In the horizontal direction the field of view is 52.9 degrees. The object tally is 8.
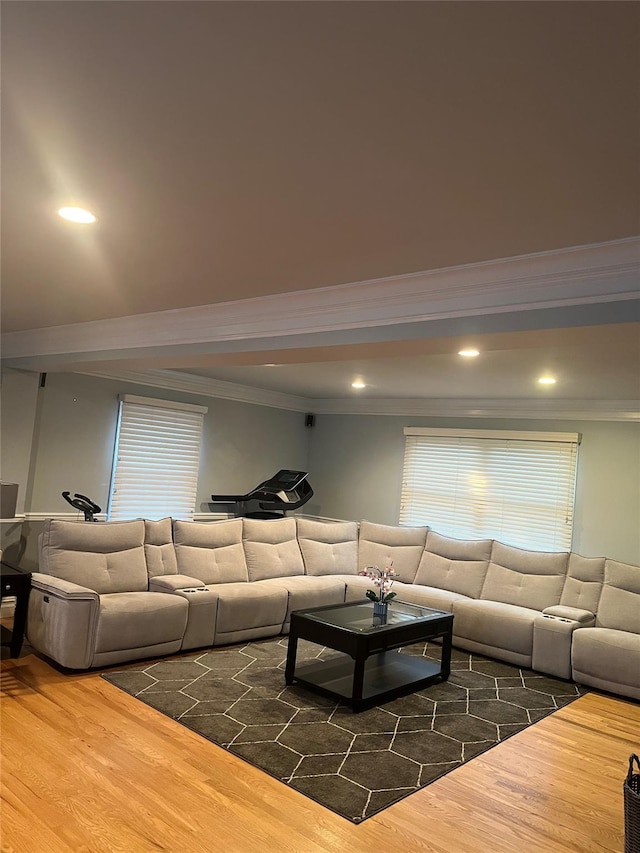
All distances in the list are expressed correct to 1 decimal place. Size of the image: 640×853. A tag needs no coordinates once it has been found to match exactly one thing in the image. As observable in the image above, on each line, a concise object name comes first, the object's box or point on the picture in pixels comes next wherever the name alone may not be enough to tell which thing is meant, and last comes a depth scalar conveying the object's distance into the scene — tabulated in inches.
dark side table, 183.3
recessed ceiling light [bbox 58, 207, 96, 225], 100.8
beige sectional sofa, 184.4
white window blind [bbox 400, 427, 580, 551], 261.1
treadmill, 293.7
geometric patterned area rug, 130.9
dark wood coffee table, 173.3
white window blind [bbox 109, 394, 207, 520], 261.4
